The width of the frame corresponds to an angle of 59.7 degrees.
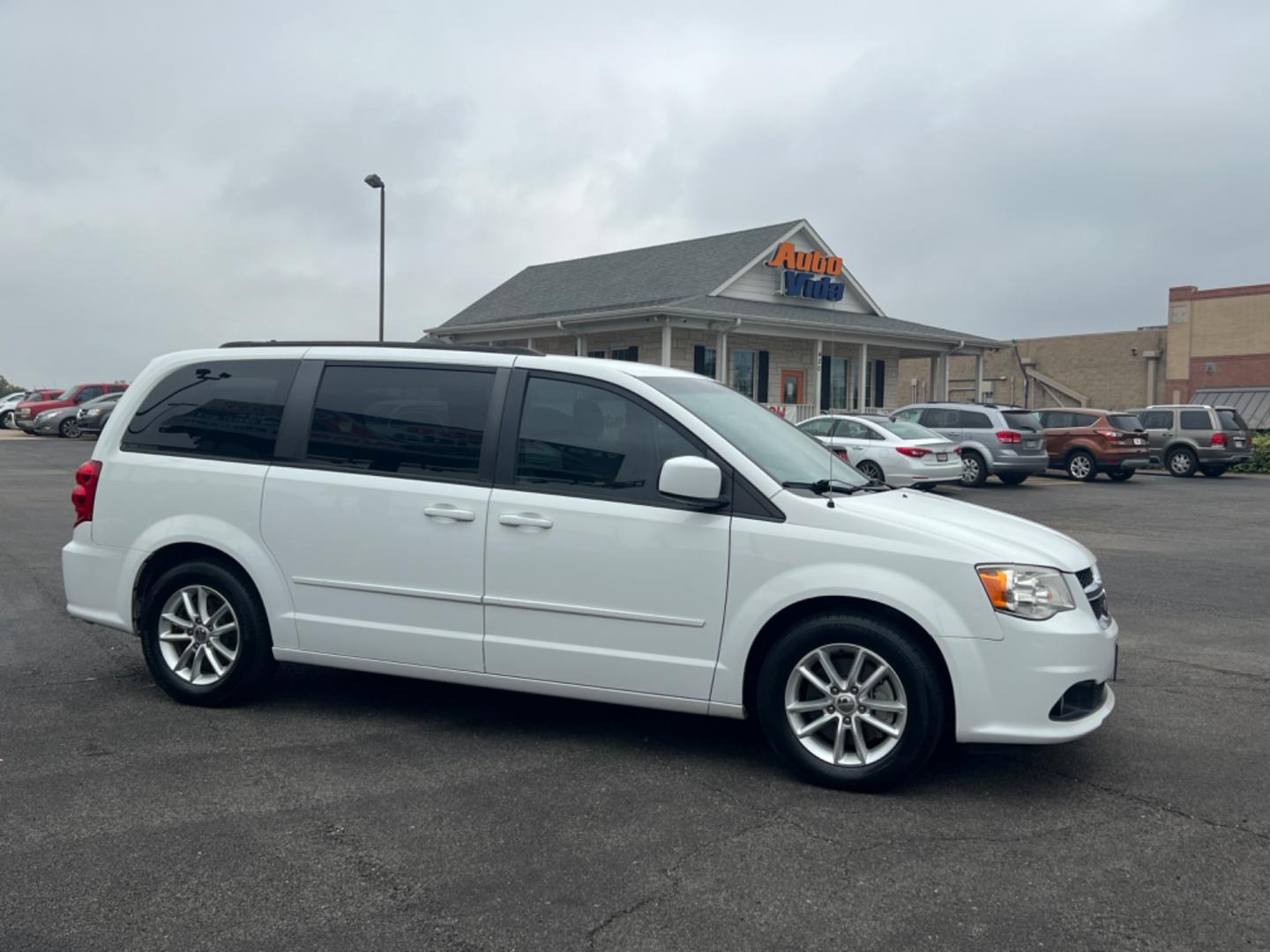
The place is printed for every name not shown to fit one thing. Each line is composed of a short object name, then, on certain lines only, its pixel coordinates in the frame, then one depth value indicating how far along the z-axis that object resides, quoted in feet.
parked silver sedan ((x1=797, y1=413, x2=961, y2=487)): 62.44
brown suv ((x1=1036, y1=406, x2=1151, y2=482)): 77.61
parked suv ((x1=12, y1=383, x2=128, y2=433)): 122.62
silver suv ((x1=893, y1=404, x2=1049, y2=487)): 70.69
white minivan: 14.97
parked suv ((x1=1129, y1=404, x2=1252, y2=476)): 83.76
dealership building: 93.86
